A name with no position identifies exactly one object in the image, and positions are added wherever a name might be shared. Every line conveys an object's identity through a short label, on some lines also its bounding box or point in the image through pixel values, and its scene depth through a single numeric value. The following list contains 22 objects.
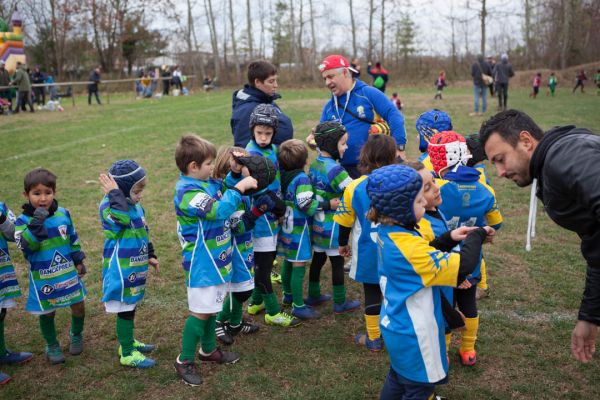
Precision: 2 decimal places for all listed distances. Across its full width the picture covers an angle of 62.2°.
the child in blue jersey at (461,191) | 3.39
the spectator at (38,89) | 24.63
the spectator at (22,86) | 19.94
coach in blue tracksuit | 4.91
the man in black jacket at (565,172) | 2.07
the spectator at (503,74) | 17.49
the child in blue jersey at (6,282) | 3.57
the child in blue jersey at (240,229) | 3.42
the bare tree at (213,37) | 44.56
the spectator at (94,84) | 25.06
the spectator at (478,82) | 16.90
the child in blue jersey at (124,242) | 3.44
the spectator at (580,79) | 26.91
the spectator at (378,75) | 18.61
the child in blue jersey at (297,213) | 4.10
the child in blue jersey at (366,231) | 3.65
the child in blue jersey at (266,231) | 4.04
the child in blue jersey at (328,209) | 4.12
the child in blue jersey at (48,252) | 3.51
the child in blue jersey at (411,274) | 2.44
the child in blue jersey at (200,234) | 3.28
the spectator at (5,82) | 22.14
